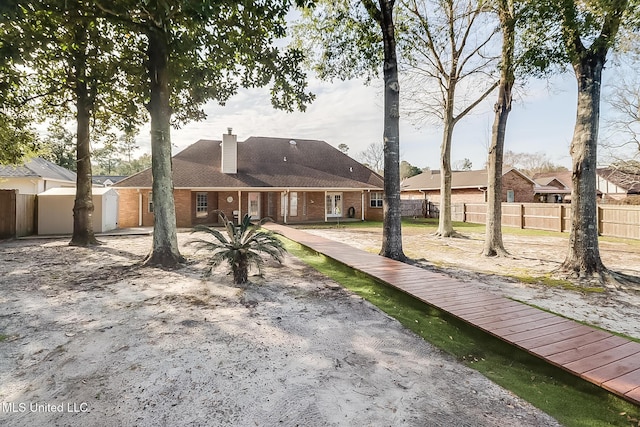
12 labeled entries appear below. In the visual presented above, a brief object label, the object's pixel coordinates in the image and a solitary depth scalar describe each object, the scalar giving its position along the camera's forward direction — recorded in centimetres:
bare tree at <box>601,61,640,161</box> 2105
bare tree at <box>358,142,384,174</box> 5344
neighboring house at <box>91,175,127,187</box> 3788
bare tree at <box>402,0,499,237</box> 1211
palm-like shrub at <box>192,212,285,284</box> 621
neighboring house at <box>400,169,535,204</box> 2636
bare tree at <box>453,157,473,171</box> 7125
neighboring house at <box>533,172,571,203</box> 3073
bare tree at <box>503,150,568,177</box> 5419
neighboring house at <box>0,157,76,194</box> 1939
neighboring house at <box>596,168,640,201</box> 3326
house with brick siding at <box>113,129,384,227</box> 1839
